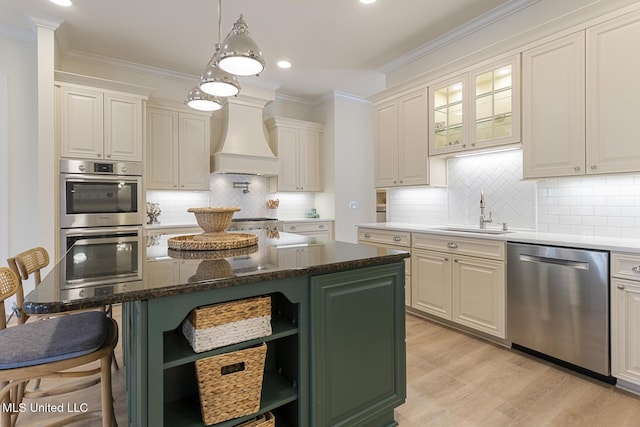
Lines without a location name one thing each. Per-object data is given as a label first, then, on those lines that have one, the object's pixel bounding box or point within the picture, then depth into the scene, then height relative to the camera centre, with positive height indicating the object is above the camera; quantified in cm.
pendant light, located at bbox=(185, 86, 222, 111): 236 +81
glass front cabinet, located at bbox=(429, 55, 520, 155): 292 +99
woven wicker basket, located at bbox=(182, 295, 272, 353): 124 -44
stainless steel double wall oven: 347 +13
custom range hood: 466 +107
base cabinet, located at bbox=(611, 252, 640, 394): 203 -70
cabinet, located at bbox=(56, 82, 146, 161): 349 +99
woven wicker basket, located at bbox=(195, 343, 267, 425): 125 -68
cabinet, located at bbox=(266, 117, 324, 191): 532 +98
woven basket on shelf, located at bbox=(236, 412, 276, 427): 139 -91
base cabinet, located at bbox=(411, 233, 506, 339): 277 -65
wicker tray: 183 -18
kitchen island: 112 -49
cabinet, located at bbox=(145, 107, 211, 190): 424 +83
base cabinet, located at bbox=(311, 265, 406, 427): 148 -67
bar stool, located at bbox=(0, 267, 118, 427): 127 -56
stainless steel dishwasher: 218 -68
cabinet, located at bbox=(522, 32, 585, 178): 250 +82
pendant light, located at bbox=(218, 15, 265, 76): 181 +88
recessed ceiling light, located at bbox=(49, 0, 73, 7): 300 +192
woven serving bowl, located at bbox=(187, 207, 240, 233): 198 -4
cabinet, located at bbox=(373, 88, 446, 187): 371 +80
